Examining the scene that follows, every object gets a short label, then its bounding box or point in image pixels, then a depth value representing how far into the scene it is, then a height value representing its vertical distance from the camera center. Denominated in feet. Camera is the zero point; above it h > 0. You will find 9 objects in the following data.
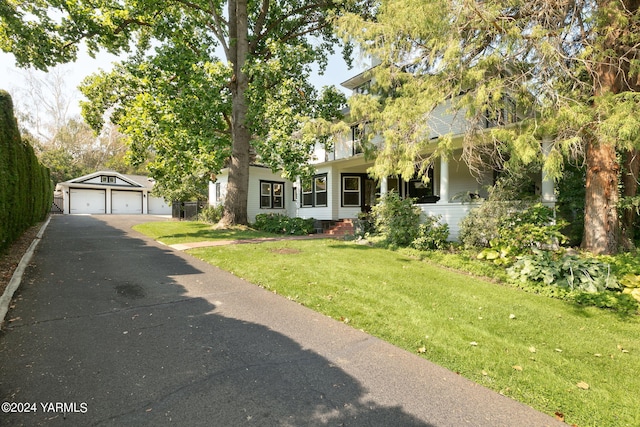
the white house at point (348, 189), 36.55 +2.55
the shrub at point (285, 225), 50.60 -3.51
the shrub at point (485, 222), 28.27 -1.78
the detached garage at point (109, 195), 105.70 +3.46
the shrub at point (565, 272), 19.92 -4.79
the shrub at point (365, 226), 40.85 -3.16
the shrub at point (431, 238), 32.17 -3.62
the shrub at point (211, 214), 63.77 -2.01
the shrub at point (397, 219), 34.50 -1.80
